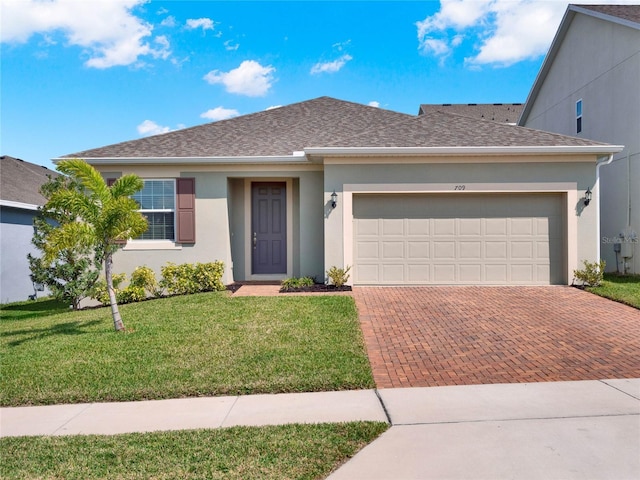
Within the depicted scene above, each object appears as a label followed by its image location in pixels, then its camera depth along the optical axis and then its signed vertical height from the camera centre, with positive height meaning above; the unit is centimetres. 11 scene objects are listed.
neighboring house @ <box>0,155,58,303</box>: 1418 +24
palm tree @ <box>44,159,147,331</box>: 716 +50
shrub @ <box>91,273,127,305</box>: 1078 -112
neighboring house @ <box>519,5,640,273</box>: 1233 +456
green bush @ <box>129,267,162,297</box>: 1092 -94
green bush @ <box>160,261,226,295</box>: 1092 -90
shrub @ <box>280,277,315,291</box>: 1051 -100
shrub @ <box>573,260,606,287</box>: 1016 -79
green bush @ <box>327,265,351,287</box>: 1039 -81
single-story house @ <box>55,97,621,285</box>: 1052 +102
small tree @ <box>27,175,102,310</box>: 1054 -56
